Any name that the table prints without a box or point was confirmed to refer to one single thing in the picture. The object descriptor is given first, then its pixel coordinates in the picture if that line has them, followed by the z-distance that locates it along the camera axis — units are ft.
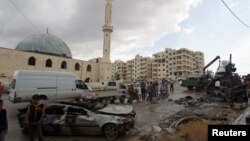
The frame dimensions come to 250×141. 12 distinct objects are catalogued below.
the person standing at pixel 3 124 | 11.92
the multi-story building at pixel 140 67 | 225.75
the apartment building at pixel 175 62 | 190.70
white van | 31.32
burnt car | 17.72
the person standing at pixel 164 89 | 45.40
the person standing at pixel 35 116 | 13.50
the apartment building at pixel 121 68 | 263.34
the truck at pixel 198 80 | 55.17
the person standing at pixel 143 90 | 41.76
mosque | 84.02
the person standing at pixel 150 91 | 40.10
